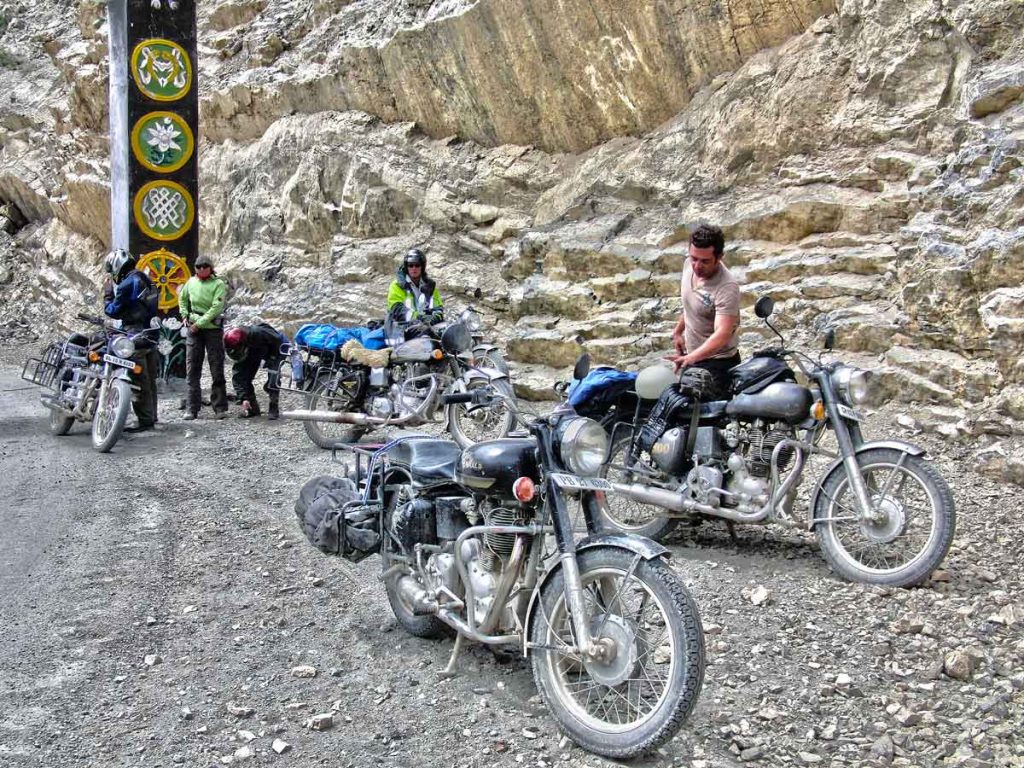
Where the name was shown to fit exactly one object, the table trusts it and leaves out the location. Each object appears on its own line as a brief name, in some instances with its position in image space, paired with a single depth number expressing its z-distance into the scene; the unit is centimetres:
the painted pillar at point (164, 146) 1451
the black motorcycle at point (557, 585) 326
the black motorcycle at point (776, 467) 493
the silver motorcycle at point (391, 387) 915
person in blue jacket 1034
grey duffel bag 454
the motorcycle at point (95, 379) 964
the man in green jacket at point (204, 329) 1127
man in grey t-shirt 585
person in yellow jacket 1009
